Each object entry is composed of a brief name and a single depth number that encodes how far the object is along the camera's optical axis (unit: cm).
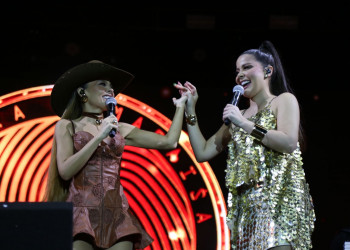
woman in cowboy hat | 718
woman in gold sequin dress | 682
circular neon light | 1112
